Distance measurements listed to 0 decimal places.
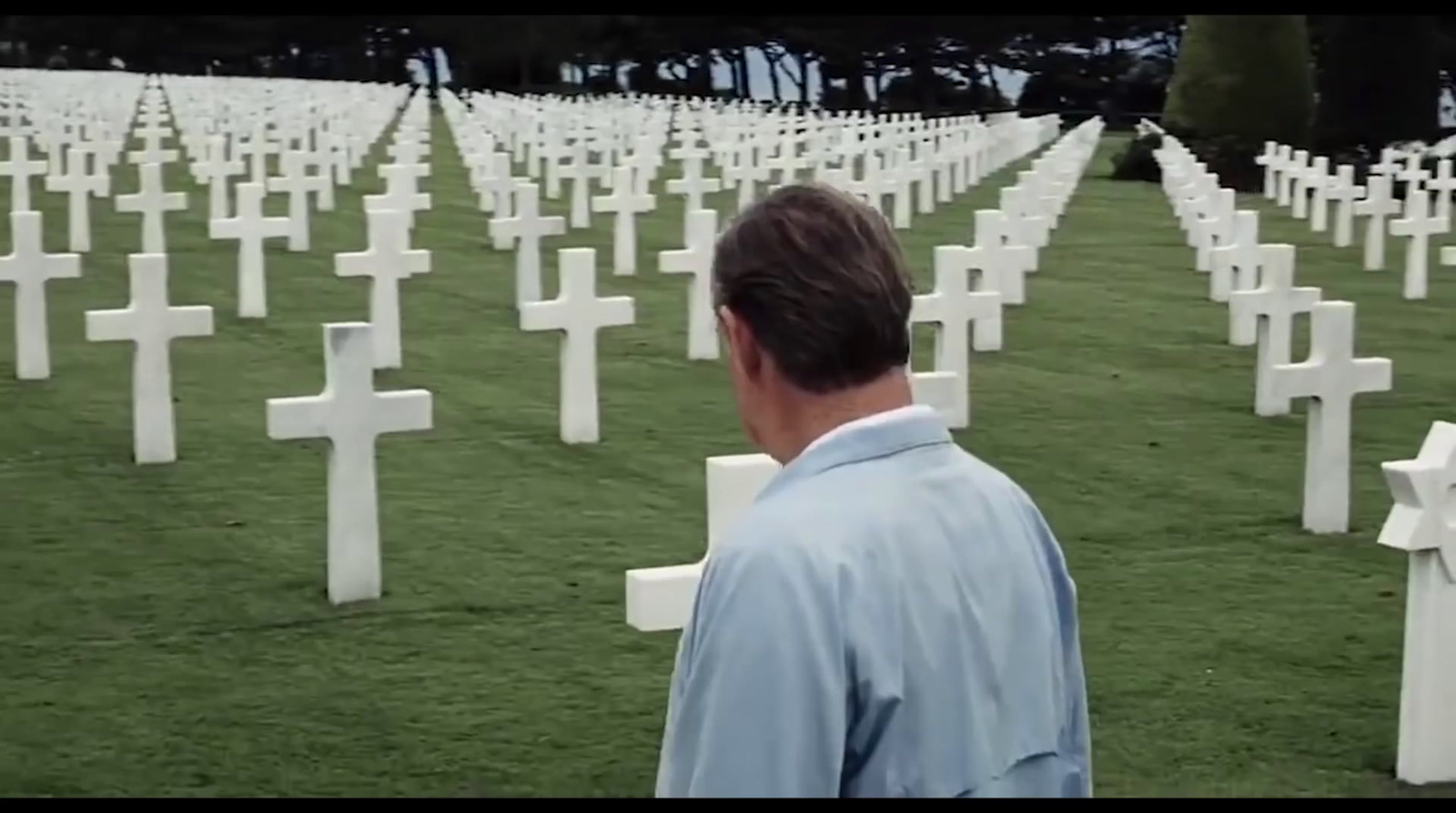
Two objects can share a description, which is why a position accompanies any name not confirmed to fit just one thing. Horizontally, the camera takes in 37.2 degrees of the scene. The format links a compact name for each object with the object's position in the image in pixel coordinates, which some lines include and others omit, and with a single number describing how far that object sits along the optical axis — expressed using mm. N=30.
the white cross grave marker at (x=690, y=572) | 3309
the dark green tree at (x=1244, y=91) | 24391
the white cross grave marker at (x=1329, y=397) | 6551
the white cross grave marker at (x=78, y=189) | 14258
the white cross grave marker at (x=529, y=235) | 11398
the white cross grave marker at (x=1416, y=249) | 13484
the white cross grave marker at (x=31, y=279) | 9008
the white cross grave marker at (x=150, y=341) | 7340
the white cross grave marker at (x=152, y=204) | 13180
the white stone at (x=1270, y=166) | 21391
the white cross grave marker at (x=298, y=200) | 15102
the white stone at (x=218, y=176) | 16219
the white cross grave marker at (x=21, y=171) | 14031
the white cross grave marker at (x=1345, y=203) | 17031
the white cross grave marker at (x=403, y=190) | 13727
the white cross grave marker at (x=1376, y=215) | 15297
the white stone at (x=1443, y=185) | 15766
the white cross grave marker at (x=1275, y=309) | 8664
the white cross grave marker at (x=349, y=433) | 5566
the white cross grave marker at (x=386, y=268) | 9430
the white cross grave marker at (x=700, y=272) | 9984
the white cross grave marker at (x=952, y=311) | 8352
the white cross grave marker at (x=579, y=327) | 7895
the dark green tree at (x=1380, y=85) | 25125
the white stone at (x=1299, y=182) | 19500
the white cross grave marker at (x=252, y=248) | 11273
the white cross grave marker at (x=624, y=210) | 13422
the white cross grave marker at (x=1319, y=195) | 18344
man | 1863
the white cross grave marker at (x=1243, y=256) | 11422
